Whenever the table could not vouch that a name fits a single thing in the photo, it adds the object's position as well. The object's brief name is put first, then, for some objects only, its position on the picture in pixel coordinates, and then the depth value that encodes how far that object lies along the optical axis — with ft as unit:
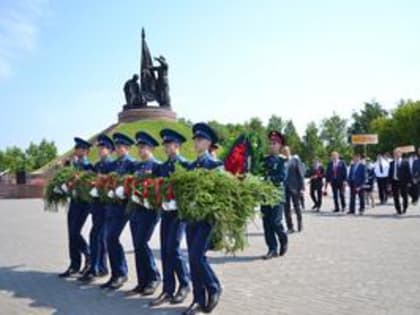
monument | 157.89
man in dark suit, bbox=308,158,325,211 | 66.03
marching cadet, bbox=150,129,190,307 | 22.62
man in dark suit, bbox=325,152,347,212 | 61.98
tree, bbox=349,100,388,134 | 335.77
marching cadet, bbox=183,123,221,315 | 20.94
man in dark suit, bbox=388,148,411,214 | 57.26
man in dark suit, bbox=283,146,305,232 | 44.93
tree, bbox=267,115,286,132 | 298.43
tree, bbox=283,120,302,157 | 242.39
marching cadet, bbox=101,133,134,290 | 25.57
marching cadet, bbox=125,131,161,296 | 24.13
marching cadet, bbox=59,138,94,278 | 29.30
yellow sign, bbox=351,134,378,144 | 126.70
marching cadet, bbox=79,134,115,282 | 27.94
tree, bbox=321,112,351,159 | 237.12
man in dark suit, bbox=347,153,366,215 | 59.00
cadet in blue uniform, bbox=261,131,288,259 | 33.19
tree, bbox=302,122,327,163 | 228.43
